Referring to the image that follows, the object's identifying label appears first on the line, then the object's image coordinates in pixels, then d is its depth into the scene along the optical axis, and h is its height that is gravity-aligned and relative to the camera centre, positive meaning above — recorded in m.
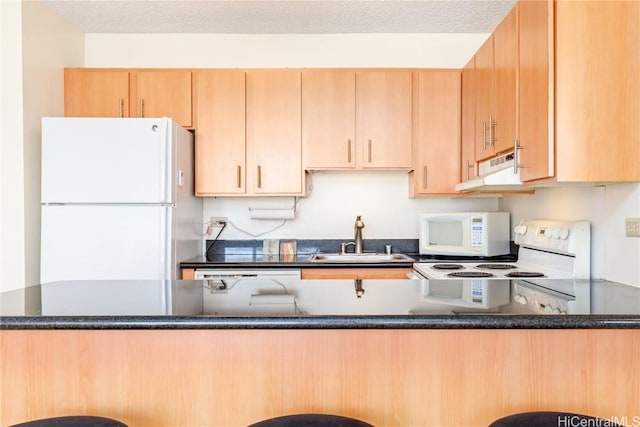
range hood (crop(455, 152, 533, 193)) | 1.98 +0.17
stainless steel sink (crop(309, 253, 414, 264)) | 2.90 -0.33
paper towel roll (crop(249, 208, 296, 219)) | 3.09 -0.02
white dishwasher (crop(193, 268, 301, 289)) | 2.61 -0.39
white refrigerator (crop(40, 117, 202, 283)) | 2.41 +0.07
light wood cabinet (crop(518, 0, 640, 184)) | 1.58 +0.46
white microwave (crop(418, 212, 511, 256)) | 2.74 -0.15
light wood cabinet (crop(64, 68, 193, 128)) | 2.85 +0.80
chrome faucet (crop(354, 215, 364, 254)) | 3.10 -0.17
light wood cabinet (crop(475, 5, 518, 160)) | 1.99 +0.65
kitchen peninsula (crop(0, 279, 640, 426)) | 1.12 -0.44
